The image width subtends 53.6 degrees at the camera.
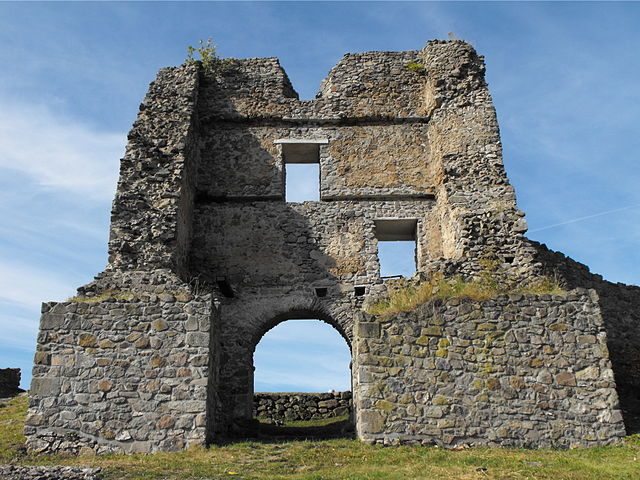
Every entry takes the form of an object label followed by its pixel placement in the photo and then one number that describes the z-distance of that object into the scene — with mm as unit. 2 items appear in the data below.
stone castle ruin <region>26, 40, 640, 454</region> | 9406
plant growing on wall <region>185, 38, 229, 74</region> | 14742
